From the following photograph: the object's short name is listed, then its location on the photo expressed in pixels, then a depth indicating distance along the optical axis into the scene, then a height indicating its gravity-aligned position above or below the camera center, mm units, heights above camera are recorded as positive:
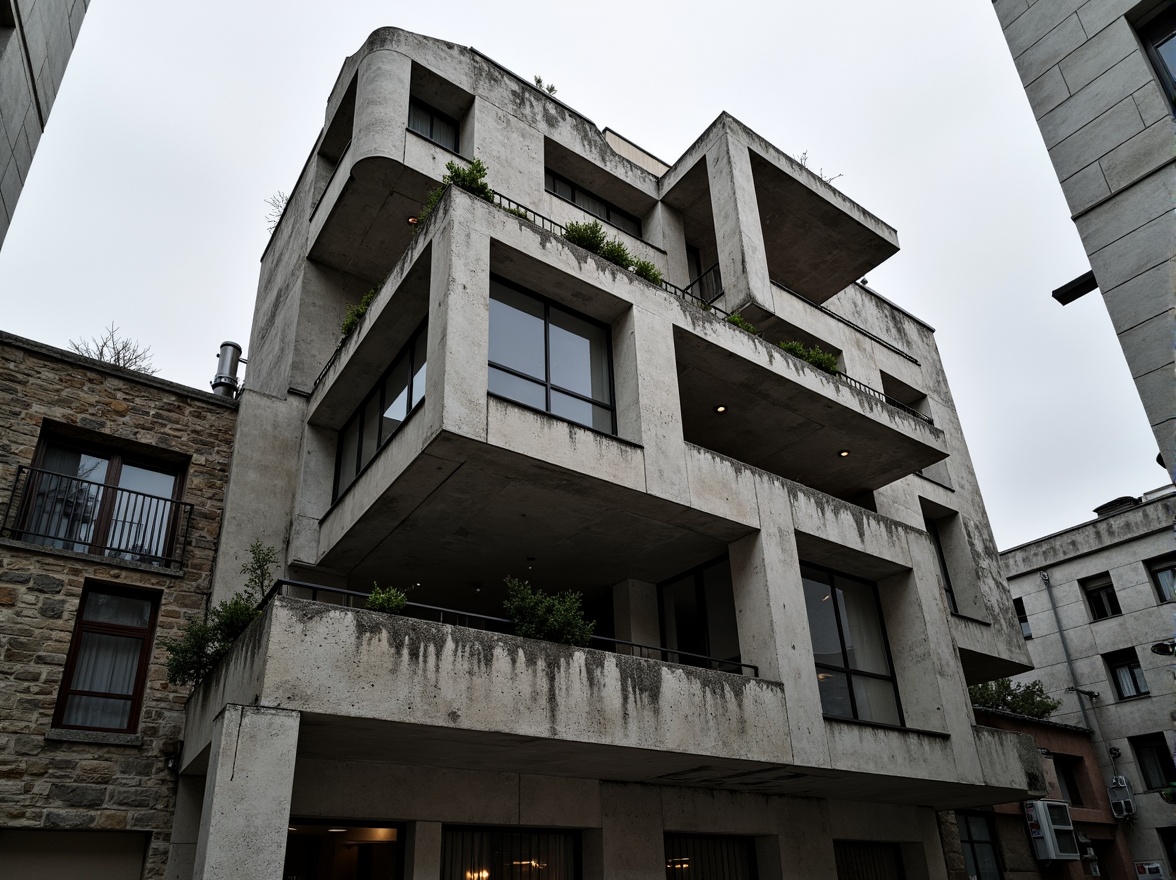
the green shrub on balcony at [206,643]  11312 +3171
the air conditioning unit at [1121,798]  23328 +1475
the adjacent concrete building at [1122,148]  8672 +6911
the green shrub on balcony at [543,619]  10828 +3050
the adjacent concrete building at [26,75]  7922 +7353
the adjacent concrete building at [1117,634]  24359 +6243
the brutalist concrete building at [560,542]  10188 +4978
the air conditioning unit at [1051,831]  19719 +645
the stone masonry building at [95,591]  11031 +4170
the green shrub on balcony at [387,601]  10016 +3081
